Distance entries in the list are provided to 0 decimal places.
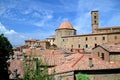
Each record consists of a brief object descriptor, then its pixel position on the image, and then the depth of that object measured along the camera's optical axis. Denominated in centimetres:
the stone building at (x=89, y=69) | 1159
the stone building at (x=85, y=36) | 3414
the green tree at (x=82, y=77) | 1097
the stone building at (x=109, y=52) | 1476
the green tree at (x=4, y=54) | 1143
